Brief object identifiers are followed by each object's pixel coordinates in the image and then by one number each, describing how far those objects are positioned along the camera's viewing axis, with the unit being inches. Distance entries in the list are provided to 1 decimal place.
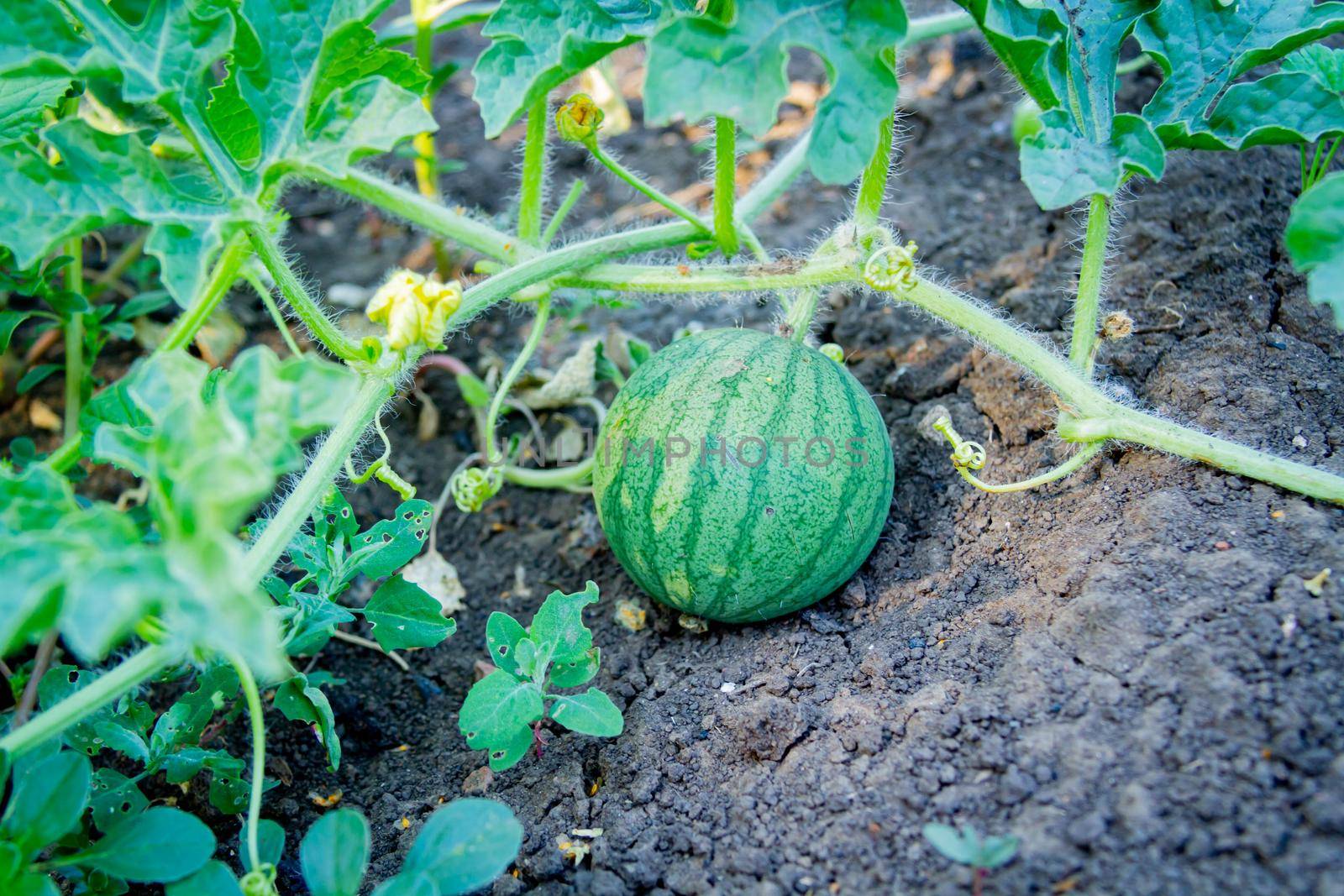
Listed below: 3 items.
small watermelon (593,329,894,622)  21.8
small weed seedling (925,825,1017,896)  18.7
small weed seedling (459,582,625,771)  20.8
